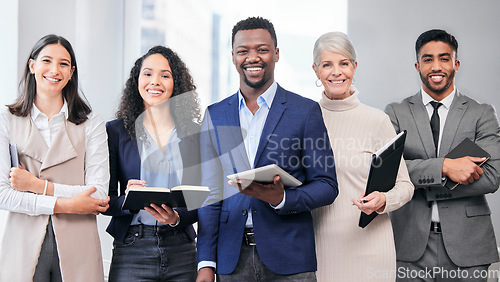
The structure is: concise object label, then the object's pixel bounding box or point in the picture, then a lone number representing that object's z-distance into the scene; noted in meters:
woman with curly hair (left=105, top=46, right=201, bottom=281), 2.40
